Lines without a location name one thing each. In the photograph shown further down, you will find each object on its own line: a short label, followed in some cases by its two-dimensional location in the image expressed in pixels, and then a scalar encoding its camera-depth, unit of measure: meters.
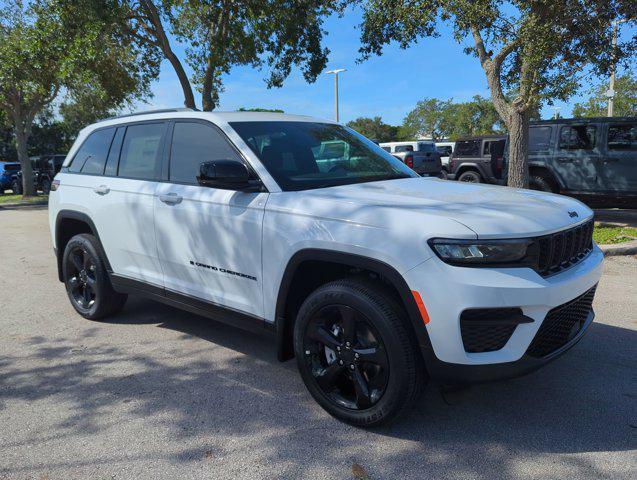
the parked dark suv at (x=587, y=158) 10.10
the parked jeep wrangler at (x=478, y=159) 13.09
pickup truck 17.55
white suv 2.49
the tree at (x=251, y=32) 12.44
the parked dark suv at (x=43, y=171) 22.98
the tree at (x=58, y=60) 12.00
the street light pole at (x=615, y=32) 9.13
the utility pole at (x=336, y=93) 28.05
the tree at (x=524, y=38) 8.30
